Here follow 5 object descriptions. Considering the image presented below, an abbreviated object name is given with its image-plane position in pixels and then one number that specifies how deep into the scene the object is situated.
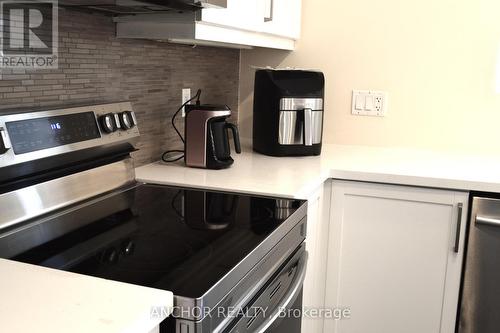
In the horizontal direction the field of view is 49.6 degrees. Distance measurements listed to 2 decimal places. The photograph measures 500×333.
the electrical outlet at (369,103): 2.34
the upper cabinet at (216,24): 1.52
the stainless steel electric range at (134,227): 0.98
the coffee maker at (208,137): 1.73
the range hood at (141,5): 1.33
